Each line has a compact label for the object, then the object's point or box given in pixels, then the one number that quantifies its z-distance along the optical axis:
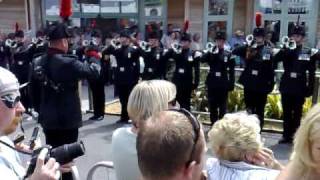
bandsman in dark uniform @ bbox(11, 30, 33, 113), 8.88
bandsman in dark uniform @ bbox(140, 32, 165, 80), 7.60
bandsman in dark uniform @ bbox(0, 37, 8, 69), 10.02
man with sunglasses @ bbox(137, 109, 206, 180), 1.44
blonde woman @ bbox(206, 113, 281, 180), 2.20
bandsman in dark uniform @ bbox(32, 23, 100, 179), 4.04
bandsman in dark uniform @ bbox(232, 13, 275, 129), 6.46
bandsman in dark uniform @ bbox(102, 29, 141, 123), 7.69
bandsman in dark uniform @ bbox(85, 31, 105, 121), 7.98
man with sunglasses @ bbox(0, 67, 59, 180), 1.85
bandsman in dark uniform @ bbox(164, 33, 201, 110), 7.14
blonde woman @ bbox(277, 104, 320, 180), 2.00
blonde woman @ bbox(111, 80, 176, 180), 2.49
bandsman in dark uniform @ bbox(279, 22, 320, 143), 6.09
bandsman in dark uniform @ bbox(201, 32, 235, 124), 6.77
